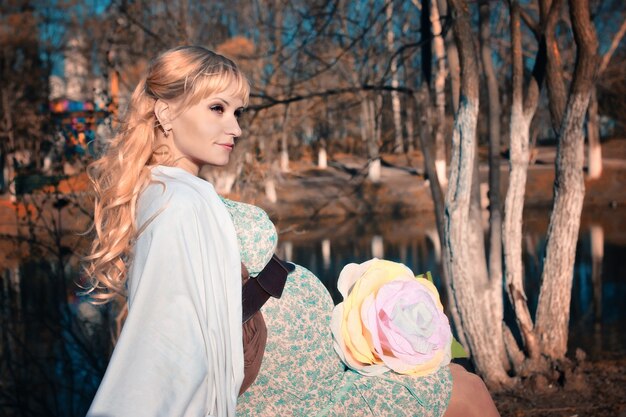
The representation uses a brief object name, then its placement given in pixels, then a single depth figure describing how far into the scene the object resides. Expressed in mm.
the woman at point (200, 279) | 1745
